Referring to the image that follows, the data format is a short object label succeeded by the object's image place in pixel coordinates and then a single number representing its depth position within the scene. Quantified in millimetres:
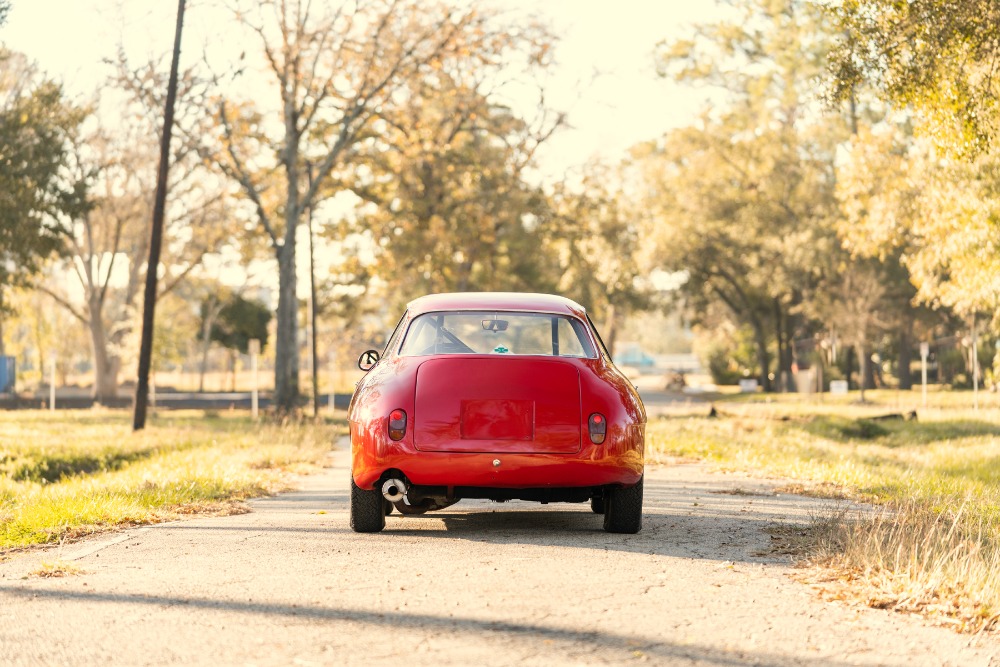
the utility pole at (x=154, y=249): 24078
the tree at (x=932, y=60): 13820
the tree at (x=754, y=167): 50219
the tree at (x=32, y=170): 26578
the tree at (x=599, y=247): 44406
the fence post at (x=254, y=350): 33750
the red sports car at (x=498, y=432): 7531
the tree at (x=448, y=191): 37000
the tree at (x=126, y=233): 40562
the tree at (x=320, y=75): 29109
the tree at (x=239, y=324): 66375
